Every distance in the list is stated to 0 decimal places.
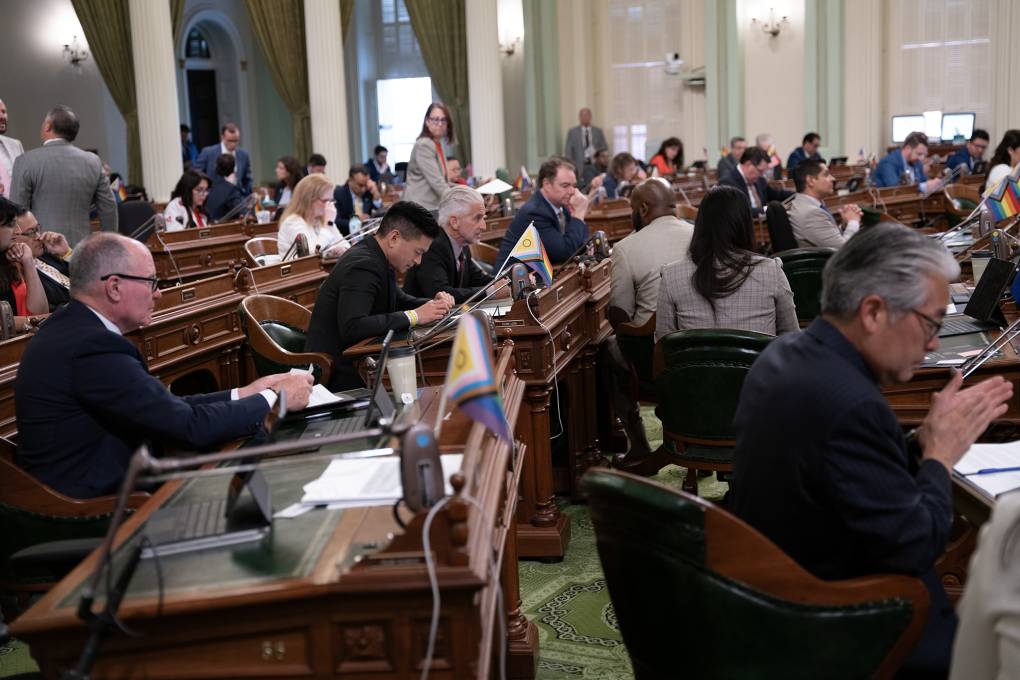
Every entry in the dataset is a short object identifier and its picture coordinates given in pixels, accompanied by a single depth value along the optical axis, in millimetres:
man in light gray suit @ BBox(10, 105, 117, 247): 5652
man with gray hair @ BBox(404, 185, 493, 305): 4680
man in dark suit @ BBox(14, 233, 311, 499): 2551
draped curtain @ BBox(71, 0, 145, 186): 13016
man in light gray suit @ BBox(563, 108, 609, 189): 15297
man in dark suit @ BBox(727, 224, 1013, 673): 1787
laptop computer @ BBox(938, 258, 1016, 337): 3545
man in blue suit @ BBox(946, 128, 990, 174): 11898
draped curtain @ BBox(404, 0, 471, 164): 15781
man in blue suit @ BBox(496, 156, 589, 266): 5324
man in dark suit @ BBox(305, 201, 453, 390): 3877
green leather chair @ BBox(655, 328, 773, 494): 3395
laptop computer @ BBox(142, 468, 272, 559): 1771
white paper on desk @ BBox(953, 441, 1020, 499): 2023
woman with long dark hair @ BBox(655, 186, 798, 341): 3703
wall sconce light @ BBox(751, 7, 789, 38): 14945
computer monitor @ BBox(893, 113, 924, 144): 14866
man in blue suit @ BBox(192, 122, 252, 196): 10164
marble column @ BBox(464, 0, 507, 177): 13188
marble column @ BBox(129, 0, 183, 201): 11031
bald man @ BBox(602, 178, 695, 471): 4492
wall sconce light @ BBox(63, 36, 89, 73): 13469
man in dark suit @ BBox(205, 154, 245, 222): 9250
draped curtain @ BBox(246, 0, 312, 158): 14891
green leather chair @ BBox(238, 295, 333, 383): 4082
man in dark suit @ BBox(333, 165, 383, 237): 9250
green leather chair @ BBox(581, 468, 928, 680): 1681
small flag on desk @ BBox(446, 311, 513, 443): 1711
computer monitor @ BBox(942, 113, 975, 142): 14672
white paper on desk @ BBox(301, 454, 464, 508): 1925
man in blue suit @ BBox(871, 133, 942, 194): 10695
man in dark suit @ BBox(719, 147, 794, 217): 8938
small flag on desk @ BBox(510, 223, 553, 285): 4074
